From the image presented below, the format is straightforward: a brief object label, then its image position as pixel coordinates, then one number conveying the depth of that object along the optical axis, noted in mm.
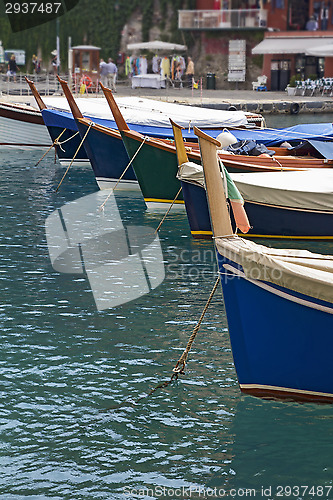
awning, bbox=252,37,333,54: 48469
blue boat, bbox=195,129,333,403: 6699
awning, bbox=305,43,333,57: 45312
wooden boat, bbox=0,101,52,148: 27391
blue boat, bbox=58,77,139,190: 18906
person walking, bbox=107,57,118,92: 44500
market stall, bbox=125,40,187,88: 48188
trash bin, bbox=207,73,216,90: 51219
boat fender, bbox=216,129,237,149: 16766
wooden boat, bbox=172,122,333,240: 13367
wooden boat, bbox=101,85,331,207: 15875
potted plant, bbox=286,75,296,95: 47969
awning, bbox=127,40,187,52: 49781
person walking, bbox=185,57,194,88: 50906
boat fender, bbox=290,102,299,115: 41969
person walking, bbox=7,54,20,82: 50772
